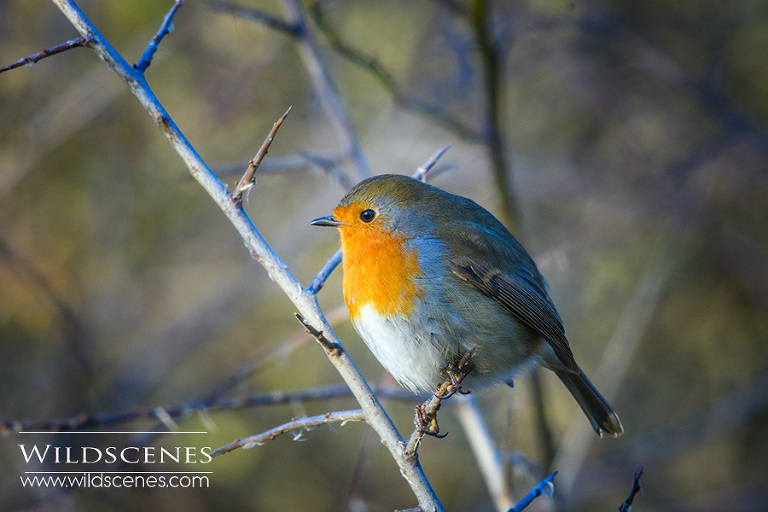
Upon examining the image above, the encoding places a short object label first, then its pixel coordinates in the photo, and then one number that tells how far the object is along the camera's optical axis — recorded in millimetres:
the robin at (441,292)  5102
